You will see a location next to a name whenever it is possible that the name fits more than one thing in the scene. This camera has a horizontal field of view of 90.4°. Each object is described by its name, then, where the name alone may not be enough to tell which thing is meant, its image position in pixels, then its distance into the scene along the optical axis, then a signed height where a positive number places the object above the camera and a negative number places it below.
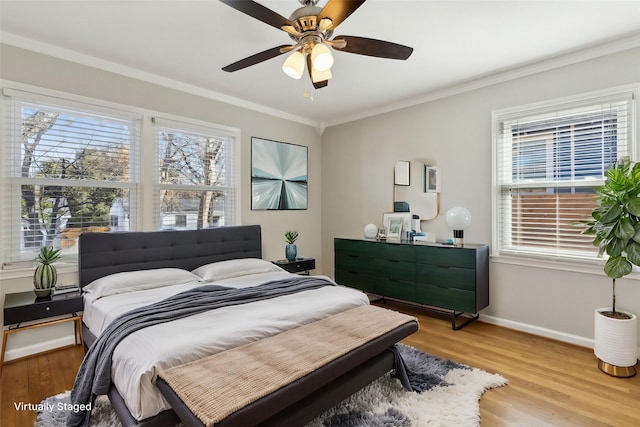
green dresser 3.26 -0.71
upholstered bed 1.50 -0.70
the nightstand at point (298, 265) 4.18 -0.72
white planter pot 2.40 -1.00
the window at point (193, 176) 3.55 +0.43
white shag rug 1.87 -1.23
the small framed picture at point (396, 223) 4.09 -0.16
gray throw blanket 1.77 -0.68
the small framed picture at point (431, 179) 3.92 +0.40
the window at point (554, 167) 2.85 +0.43
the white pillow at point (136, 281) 2.66 -0.61
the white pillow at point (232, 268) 3.24 -0.61
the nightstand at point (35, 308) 2.36 -0.75
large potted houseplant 2.37 -0.28
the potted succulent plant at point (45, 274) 2.59 -0.51
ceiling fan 1.70 +1.08
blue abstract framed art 4.36 +0.53
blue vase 4.37 -0.56
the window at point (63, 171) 2.68 +0.39
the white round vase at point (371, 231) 4.30 -0.27
